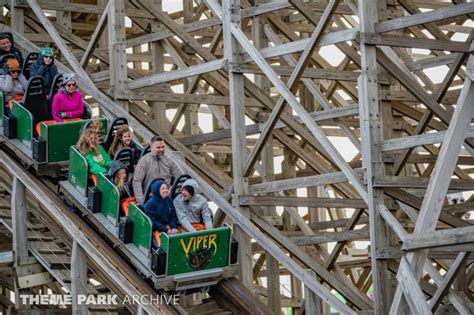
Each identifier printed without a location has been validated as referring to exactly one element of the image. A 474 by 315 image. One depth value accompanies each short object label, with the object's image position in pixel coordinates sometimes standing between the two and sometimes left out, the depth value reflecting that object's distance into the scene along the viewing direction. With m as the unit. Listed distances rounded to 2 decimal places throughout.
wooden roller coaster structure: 15.18
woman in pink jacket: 17.66
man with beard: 16.11
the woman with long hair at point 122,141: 17.02
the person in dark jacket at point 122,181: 15.88
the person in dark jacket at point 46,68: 18.39
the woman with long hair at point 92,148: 16.50
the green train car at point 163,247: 14.95
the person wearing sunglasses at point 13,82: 18.25
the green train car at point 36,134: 16.97
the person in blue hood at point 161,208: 15.45
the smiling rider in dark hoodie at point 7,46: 19.06
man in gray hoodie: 15.65
